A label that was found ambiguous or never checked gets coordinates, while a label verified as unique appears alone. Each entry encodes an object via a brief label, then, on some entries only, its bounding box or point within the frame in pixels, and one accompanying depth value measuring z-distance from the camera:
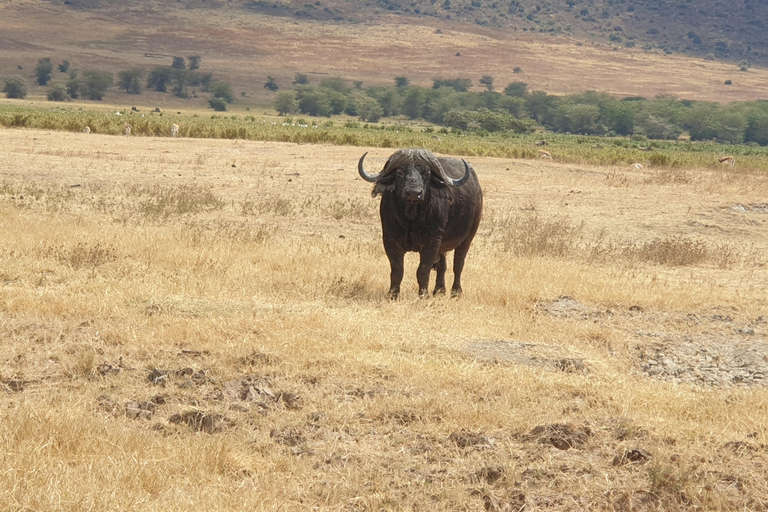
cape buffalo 20.56
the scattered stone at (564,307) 21.33
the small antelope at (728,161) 76.00
